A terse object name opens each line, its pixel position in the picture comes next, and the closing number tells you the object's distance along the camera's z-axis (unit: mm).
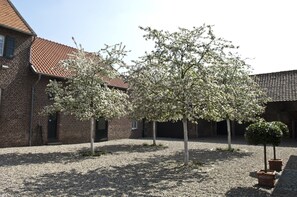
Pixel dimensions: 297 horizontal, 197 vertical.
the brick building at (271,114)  17927
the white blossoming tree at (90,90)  10627
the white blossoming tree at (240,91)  12021
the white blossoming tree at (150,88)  8369
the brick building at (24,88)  12712
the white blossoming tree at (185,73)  8134
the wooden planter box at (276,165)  7996
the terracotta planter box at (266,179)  6113
